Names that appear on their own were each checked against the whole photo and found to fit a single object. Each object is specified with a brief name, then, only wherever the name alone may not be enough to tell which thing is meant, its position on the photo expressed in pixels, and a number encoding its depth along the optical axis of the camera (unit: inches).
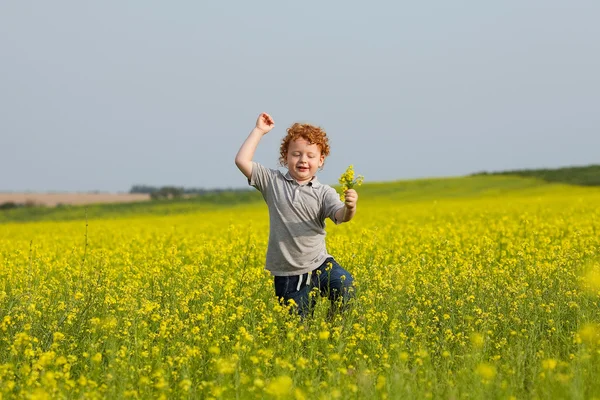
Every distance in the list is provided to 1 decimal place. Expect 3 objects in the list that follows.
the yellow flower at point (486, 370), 262.6
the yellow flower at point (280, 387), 243.4
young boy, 483.8
